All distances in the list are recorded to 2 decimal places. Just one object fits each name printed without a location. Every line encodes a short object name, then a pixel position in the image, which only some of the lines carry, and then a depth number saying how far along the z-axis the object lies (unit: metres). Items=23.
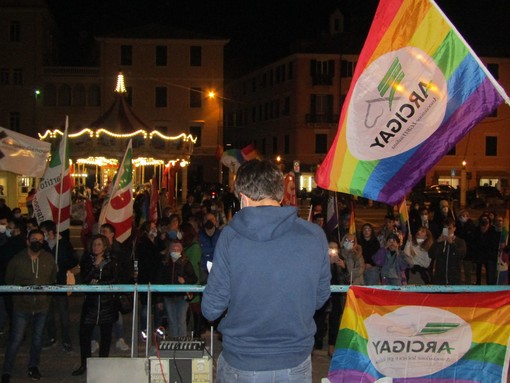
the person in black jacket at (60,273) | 8.71
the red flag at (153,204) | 15.34
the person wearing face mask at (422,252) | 11.30
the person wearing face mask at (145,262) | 9.29
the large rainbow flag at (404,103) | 4.93
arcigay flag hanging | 5.22
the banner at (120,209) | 11.11
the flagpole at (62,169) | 10.20
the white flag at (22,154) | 12.74
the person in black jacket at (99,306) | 7.53
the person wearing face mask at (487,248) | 12.70
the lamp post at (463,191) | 43.97
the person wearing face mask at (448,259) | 10.76
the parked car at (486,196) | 43.75
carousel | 25.64
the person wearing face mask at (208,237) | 10.16
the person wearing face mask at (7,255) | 9.38
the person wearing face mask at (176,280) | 8.55
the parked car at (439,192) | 43.68
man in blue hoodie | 3.30
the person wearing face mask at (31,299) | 7.31
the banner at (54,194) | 10.73
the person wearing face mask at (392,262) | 9.37
